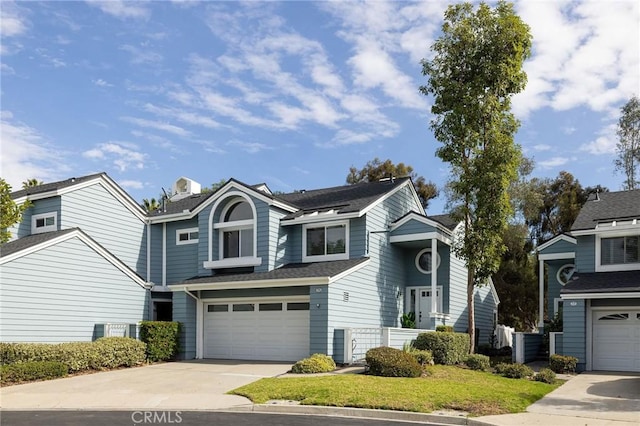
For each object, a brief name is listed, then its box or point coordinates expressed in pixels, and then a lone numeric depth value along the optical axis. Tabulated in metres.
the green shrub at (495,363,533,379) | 18.88
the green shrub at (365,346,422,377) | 17.23
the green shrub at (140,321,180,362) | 22.67
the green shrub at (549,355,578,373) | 20.69
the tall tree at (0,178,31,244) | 19.34
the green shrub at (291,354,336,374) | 18.44
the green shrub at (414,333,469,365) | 21.27
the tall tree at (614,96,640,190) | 40.53
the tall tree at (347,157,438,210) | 46.78
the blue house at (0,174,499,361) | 22.02
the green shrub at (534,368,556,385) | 18.39
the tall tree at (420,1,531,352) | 23.25
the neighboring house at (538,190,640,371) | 21.45
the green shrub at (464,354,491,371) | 20.64
